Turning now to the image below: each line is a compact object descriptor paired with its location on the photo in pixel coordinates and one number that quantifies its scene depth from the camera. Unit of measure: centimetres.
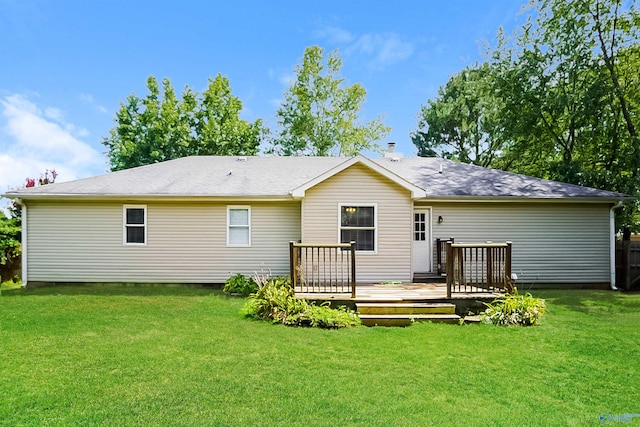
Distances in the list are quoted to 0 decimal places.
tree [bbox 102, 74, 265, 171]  2445
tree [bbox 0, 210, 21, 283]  1195
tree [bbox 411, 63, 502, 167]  2444
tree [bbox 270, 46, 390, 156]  2466
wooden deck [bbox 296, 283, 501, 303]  727
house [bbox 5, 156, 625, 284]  976
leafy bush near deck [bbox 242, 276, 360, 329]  656
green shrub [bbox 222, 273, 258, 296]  966
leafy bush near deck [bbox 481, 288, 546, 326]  677
